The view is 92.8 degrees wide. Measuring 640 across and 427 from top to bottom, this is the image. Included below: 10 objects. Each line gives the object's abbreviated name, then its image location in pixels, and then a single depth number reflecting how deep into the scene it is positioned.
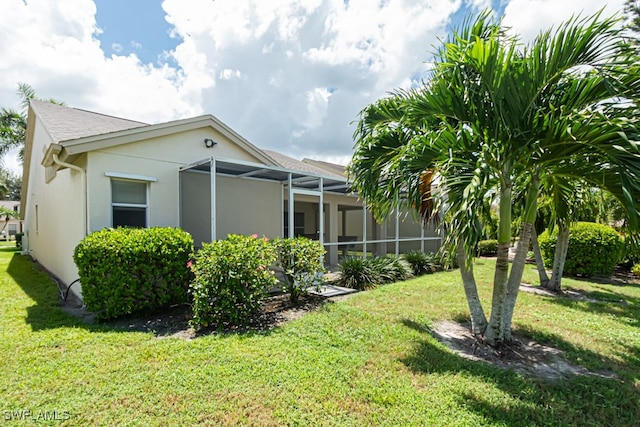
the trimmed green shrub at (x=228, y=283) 5.38
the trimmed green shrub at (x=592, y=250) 10.89
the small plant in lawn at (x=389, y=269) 9.84
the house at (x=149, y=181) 7.07
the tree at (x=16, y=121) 24.33
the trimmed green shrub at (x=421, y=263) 11.88
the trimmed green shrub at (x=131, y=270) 5.64
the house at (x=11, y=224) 38.18
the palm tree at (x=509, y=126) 3.64
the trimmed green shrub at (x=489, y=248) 18.87
